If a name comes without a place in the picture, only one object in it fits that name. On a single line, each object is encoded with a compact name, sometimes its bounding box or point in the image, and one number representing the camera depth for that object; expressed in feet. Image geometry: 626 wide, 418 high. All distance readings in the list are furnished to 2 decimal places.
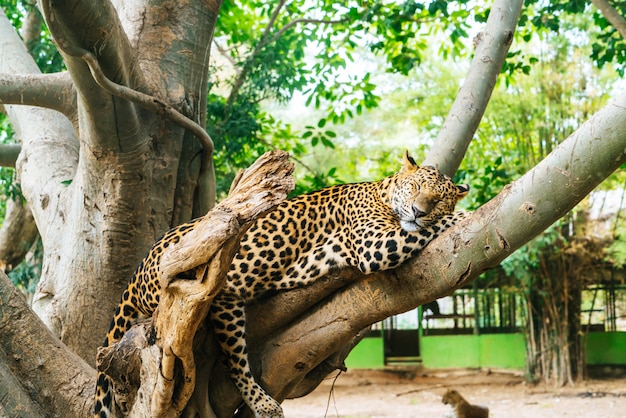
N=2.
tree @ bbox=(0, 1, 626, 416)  11.43
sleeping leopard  14.17
